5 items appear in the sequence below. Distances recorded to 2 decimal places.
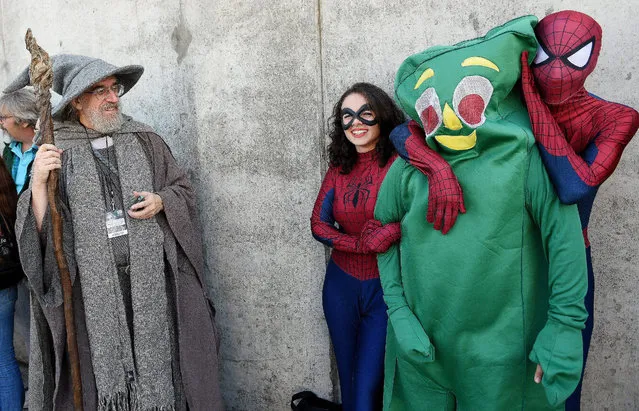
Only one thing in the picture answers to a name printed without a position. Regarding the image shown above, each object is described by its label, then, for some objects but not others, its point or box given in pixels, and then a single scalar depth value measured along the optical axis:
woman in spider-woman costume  2.76
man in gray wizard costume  2.74
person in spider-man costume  1.91
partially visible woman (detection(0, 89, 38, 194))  3.74
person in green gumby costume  1.93
